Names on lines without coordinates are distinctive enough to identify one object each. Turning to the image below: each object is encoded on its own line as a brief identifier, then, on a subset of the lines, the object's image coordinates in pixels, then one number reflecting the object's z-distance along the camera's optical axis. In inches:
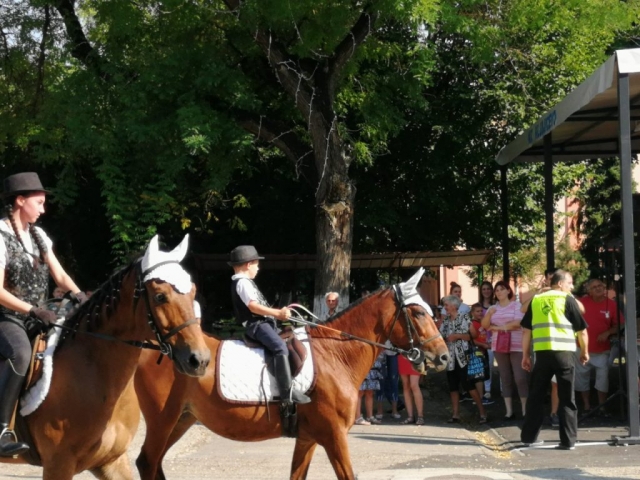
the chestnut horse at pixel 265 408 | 333.7
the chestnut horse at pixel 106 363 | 234.1
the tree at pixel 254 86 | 619.2
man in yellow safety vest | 466.9
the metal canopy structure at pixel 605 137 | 458.6
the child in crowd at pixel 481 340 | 593.3
